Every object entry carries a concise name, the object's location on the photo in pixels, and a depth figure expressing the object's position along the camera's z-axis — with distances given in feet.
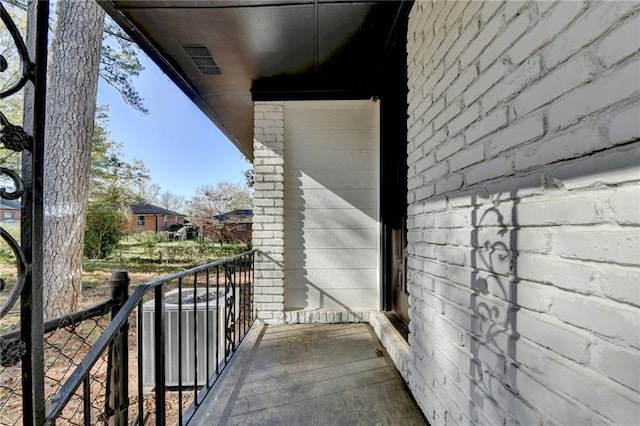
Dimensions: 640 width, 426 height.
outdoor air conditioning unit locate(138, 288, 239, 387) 8.75
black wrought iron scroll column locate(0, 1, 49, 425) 1.97
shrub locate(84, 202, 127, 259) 33.63
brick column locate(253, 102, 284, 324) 10.28
